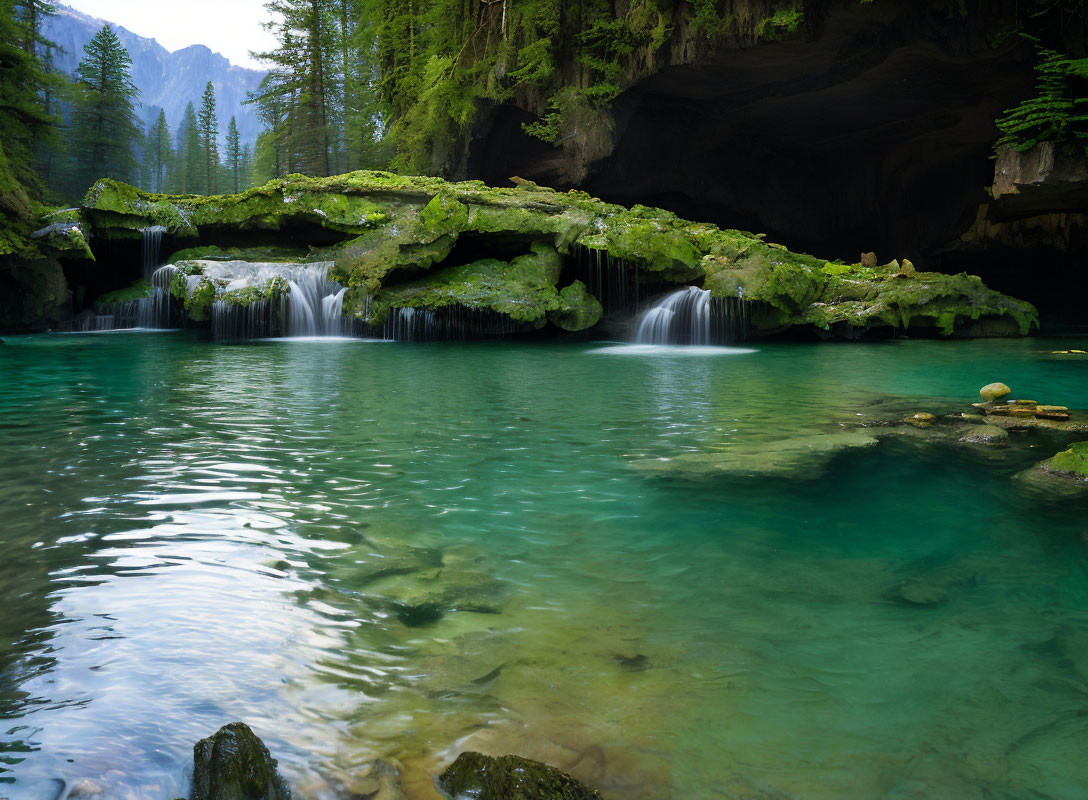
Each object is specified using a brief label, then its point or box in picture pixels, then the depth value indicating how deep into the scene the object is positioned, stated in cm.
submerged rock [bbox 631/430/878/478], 561
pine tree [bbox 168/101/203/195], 6069
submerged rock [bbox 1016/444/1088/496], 516
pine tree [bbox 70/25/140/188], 4456
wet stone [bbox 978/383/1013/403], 819
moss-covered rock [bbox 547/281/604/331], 1722
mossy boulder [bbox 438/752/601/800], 207
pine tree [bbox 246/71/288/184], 4312
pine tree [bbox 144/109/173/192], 6831
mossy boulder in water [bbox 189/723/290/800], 210
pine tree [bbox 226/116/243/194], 6650
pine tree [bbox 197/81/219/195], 5966
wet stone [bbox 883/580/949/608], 349
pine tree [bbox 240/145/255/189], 7152
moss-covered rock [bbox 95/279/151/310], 2197
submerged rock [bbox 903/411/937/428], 730
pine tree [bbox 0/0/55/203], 2445
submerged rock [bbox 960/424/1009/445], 662
